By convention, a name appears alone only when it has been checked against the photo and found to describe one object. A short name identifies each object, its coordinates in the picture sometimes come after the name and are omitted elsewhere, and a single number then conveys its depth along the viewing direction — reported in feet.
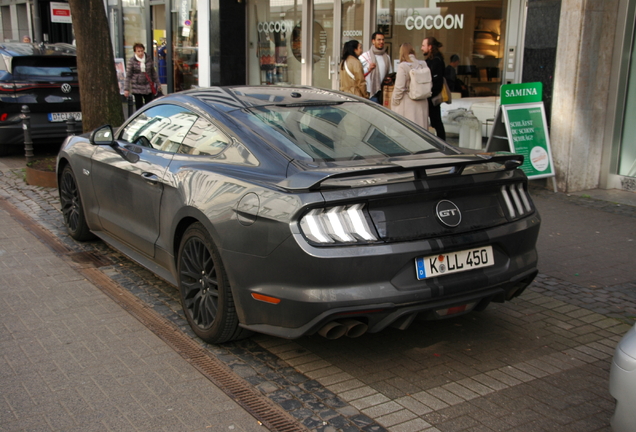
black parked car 37.50
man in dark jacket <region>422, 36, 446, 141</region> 34.24
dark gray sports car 11.71
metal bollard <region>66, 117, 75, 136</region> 31.27
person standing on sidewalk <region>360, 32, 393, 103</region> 36.96
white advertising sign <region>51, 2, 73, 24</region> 69.22
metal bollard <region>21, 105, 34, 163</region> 34.99
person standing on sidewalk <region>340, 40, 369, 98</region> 35.63
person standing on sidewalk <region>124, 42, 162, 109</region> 47.03
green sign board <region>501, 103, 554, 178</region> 29.99
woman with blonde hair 33.22
